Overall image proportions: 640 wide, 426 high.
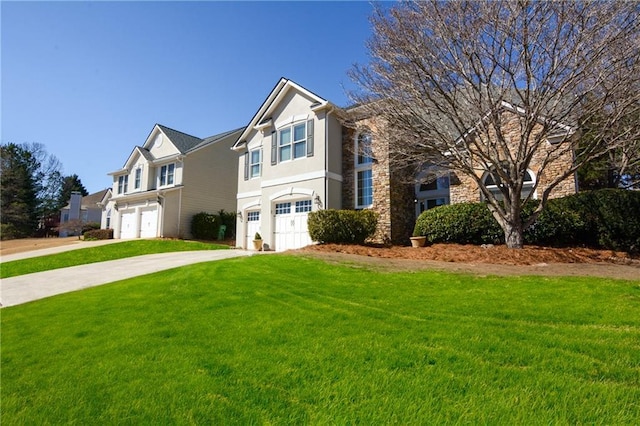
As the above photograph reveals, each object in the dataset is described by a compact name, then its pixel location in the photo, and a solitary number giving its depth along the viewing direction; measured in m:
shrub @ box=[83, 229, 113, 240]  28.16
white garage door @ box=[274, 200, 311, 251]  16.39
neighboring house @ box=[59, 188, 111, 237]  42.84
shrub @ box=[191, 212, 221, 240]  24.97
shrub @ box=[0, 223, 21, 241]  35.61
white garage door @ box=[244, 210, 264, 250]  20.05
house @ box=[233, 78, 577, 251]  15.32
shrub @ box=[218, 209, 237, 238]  25.98
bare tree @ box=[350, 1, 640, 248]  8.79
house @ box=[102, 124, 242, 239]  24.98
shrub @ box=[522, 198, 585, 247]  11.53
